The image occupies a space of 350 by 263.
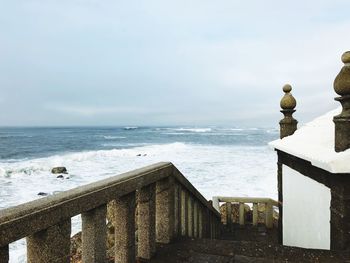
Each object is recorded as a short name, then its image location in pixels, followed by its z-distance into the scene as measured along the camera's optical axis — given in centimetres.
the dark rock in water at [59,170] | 3147
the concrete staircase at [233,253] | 354
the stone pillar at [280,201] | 697
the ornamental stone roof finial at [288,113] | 727
